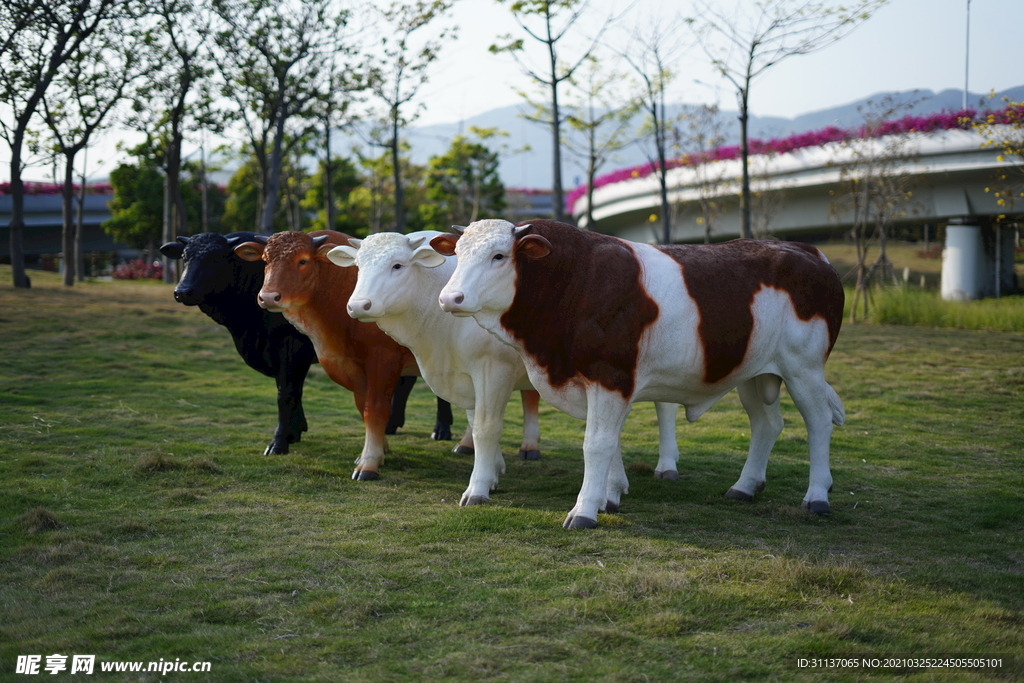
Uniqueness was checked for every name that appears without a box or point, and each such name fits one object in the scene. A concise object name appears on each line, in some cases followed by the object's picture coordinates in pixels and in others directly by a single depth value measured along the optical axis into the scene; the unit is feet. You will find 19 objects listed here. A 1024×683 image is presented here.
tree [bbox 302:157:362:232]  122.08
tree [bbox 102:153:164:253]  115.96
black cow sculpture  24.70
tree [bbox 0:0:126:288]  51.19
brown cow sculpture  23.15
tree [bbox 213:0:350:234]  65.05
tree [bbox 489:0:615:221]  48.68
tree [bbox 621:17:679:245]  63.54
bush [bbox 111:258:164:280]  118.32
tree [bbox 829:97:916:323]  66.13
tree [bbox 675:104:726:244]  82.53
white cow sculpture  20.45
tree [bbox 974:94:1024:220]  42.88
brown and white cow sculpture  18.12
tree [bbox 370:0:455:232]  69.31
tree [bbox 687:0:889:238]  49.01
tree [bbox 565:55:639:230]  86.12
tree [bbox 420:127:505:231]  125.18
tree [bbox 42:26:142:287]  67.56
